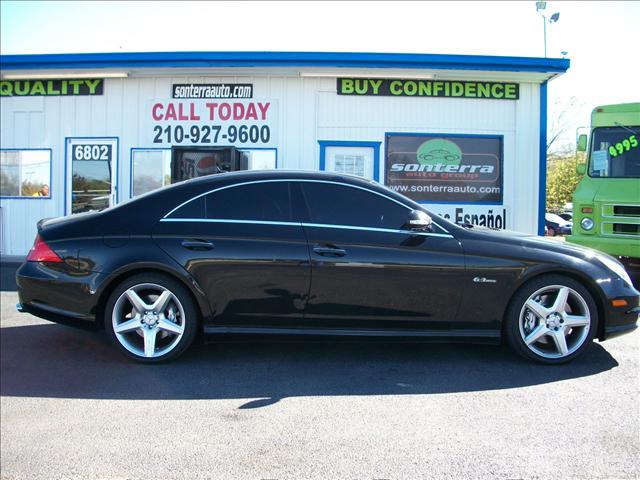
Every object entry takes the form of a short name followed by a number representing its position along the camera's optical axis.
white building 10.37
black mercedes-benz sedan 4.21
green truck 7.85
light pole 12.31
